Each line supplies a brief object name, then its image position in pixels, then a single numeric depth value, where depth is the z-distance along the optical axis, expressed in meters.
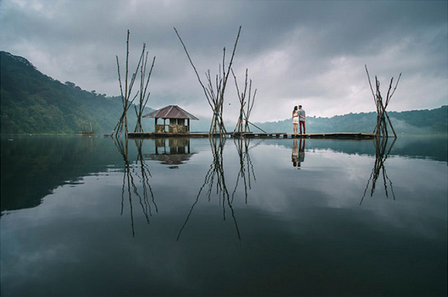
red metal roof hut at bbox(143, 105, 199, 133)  20.38
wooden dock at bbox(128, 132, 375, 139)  16.17
